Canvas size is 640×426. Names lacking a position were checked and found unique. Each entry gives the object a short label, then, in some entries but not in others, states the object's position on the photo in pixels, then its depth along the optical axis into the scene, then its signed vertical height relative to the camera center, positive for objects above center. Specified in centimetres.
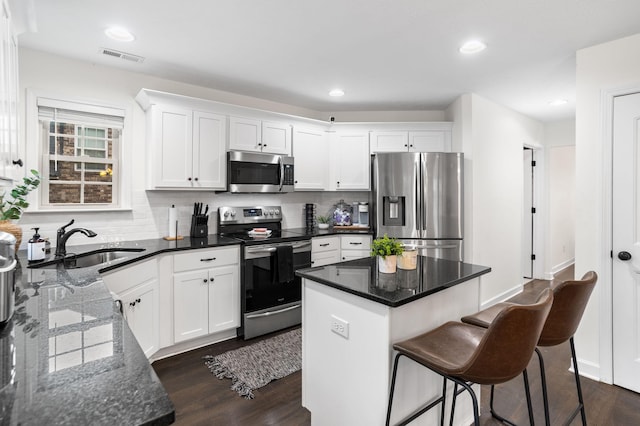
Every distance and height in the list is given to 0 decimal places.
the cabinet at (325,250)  382 -44
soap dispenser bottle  210 -23
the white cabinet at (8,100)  148 +54
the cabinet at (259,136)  357 +84
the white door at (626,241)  245 -22
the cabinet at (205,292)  291 -72
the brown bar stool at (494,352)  123 -56
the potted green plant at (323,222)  436 -14
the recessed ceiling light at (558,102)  418 +137
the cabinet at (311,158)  410 +66
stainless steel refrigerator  384 +17
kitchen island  159 -61
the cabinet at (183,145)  312 +64
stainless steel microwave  352 +43
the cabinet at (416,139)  427 +92
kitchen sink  211 -34
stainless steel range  325 -59
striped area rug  249 -123
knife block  342 -15
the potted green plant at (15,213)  197 -1
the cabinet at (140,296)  231 -63
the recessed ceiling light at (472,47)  264 +131
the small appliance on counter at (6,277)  101 -20
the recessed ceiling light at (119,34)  242 +130
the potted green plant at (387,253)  192 -23
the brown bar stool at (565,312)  167 -50
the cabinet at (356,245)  408 -40
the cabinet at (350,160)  435 +66
